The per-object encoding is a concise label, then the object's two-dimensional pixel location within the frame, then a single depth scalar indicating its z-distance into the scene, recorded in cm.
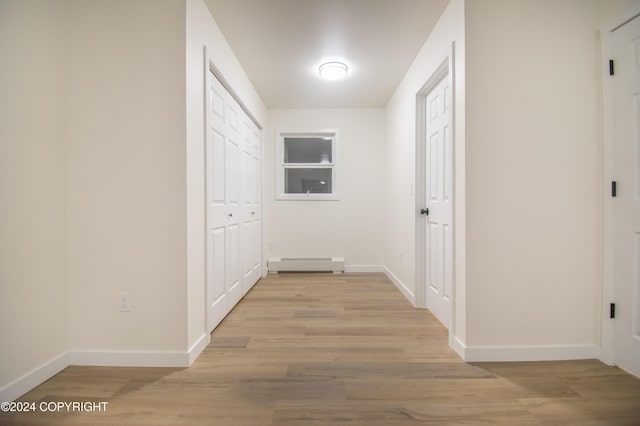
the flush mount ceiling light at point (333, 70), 318
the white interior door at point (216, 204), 227
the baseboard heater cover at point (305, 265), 464
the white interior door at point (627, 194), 176
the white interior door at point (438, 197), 255
